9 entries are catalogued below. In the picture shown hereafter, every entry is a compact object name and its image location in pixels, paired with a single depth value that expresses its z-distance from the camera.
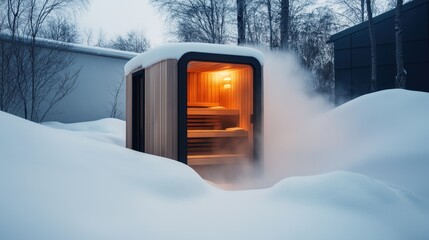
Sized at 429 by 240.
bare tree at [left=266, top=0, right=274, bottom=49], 13.22
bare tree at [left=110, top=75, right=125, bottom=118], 11.88
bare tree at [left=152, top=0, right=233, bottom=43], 14.43
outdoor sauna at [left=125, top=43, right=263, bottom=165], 4.30
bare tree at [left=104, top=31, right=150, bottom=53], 25.39
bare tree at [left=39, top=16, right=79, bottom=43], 11.43
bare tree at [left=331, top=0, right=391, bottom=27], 16.69
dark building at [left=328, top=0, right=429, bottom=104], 9.35
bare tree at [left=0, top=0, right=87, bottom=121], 9.66
